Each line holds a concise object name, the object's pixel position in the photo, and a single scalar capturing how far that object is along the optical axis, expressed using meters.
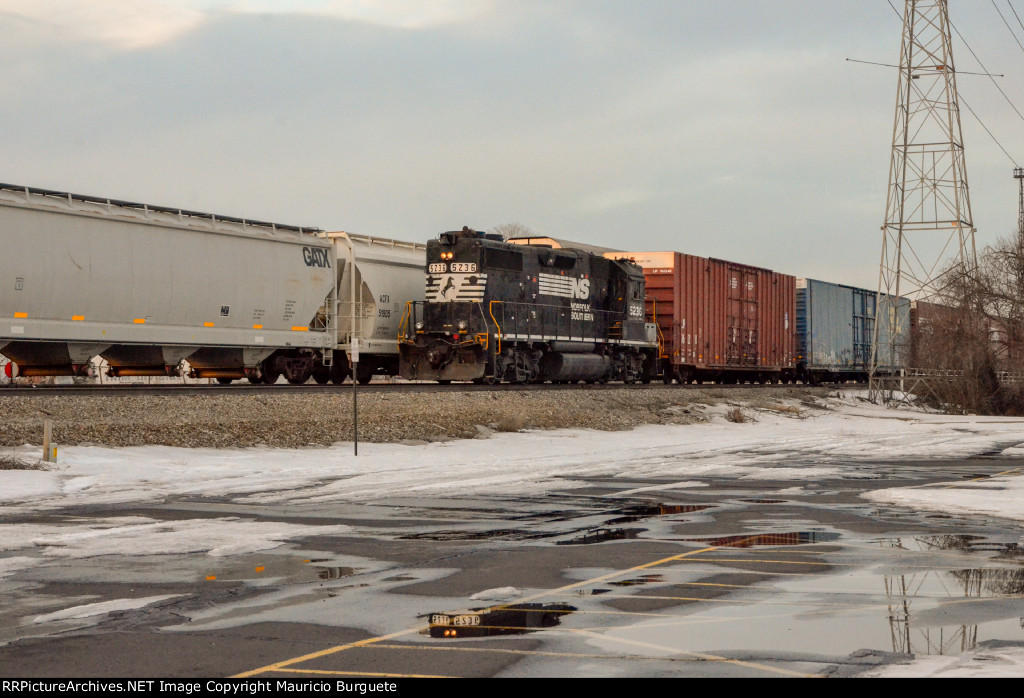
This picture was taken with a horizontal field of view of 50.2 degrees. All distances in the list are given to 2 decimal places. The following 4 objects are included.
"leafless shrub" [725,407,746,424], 34.25
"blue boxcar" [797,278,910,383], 50.31
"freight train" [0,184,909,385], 23.58
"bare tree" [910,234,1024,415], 43.66
